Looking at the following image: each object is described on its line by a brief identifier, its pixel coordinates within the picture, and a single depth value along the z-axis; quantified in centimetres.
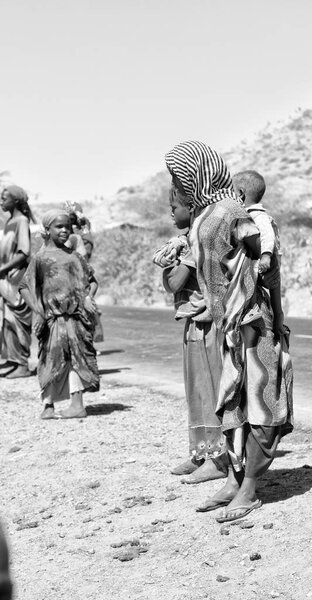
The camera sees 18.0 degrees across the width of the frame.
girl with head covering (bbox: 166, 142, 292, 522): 482
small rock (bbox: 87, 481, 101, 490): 636
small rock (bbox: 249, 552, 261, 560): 446
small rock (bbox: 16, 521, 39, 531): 576
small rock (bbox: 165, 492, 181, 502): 571
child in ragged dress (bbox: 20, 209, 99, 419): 835
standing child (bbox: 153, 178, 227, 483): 564
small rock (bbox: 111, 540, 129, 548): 507
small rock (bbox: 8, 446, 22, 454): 770
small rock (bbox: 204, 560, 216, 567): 454
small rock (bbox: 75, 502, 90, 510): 596
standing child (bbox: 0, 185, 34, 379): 1163
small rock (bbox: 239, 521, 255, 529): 488
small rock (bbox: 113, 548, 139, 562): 484
